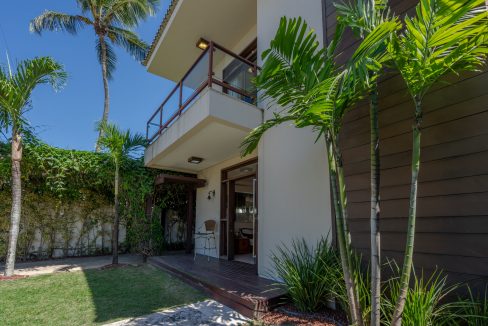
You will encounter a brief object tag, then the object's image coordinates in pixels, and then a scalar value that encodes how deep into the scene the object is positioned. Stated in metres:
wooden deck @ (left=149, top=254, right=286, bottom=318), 3.93
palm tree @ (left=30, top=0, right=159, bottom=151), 12.91
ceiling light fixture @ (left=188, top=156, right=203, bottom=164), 7.73
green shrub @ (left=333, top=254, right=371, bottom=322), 3.00
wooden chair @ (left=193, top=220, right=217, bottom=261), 8.19
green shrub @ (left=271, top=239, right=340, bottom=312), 3.64
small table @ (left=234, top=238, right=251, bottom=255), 8.48
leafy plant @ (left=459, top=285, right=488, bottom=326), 2.39
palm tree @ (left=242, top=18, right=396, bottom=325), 2.72
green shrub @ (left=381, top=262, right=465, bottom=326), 2.52
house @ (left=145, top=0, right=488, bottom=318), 2.81
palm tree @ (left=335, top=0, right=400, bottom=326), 2.49
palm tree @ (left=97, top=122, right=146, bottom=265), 7.70
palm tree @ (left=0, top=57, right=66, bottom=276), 6.21
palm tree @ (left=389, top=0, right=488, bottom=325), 1.96
